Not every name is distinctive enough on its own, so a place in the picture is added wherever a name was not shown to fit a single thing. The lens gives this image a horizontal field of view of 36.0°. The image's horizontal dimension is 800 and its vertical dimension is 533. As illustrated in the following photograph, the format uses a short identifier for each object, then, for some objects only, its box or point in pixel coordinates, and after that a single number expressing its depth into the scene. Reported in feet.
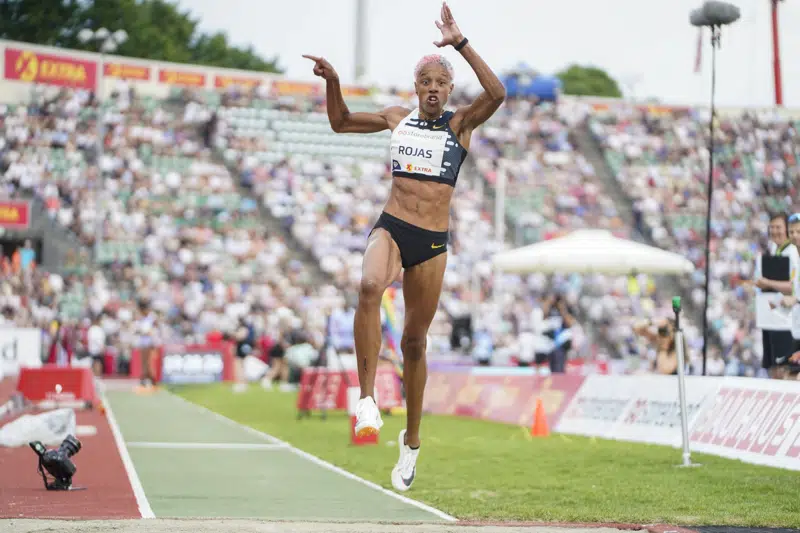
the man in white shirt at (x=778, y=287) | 37.01
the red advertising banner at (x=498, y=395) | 52.75
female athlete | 23.86
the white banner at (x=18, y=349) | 79.82
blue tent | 143.74
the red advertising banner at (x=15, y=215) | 100.94
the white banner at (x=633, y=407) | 42.11
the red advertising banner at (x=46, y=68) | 121.70
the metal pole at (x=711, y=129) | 45.17
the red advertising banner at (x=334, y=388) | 59.98
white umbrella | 74.59
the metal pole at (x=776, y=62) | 122.11
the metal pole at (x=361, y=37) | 147.43
